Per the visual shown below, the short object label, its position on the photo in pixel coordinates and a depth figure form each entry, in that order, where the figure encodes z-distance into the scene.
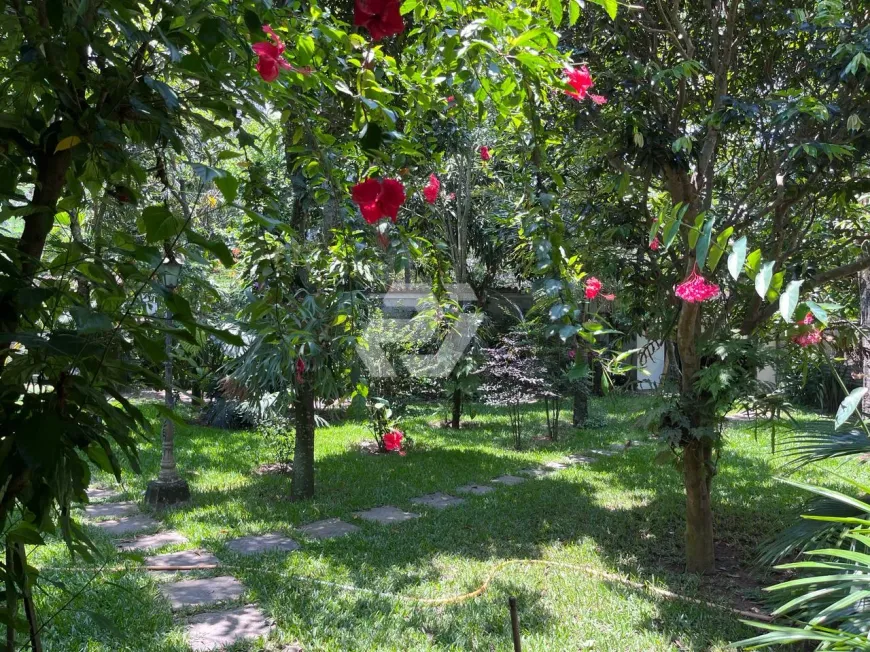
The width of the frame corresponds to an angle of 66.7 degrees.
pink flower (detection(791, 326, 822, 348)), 2.99
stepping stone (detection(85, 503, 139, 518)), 4.80
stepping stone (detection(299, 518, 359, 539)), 4.40
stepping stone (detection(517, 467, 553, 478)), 6.30
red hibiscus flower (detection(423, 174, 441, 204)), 2.65
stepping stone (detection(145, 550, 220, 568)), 3.75
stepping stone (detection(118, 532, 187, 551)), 4.04
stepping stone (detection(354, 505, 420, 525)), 4.80
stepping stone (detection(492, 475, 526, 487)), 6.02
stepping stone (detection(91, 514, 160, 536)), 4.37
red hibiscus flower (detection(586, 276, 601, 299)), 3.09
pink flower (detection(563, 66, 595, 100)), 1.74
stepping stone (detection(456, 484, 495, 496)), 5.63
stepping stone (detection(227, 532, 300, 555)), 4.06
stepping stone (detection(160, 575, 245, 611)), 3.20
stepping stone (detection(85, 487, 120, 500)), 5.33
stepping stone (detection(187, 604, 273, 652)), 2.76
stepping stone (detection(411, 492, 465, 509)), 5.26
